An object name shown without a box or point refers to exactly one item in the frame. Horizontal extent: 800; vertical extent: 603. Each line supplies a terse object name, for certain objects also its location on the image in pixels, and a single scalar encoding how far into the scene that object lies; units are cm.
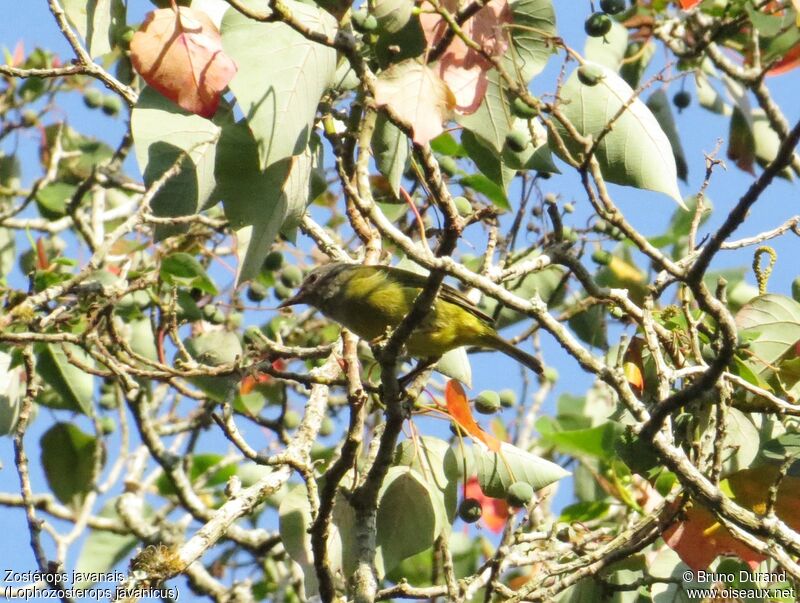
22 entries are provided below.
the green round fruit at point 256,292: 1041
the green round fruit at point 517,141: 569
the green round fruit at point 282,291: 1050
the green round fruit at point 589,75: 553
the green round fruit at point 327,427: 1220
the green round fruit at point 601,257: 951
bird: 760
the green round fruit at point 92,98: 1249
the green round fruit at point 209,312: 917
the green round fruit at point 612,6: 672
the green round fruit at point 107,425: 1059
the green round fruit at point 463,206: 762
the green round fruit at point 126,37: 622
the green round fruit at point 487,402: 711
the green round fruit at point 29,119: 1195
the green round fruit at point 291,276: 1054
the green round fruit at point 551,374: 1308
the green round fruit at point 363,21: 506
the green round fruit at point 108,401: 1112
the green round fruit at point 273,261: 999
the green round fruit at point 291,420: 1163
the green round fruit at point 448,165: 835
